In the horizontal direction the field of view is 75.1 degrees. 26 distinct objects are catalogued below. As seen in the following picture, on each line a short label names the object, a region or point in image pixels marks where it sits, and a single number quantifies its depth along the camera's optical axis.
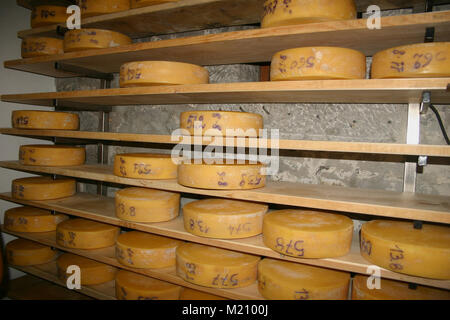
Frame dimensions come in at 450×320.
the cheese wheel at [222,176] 1.57
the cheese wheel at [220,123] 1.60
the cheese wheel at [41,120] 2.19
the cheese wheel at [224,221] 1.60
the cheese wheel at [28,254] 2.42
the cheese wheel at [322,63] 1.34
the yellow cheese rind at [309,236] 1.41
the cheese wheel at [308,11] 1.36
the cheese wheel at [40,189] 2.29
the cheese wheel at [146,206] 1.85
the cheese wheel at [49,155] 2.24
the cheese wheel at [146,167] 1.83
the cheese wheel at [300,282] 1.42
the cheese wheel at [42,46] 2.24
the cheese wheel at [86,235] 2.11
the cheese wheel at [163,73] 1.70
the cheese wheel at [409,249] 1.24
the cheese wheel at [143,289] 1.80
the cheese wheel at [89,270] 2.11
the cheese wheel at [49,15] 2.25
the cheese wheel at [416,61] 1.17
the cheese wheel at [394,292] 1.38
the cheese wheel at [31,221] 2.38
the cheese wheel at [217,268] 1.61
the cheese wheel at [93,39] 1.97
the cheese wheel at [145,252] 1.84
